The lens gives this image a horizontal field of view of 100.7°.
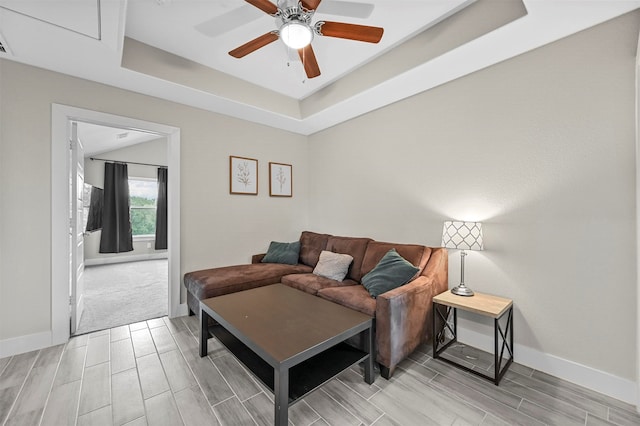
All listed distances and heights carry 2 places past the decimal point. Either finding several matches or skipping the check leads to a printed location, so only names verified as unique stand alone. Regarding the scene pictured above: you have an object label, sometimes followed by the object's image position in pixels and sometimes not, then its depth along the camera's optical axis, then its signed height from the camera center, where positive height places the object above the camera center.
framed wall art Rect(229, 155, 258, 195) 3.72 +0.54
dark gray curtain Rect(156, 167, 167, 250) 7.07 +0.04
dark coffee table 1.51 -0.80
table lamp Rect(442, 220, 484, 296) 2.26 -0.23
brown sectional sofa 2.02 -0.74
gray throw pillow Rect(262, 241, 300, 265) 3.74 -0.59
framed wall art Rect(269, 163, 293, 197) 4.14 +0.52
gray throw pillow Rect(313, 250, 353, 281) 3.04 -0.63
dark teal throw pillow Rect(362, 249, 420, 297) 2.36 -0.58
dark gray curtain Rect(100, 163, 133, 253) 6.34 +0.03
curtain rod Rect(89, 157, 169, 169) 6.14 +1.25
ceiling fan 1.67 +1.27
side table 1.98 -0.79
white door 2.65 -0.16
